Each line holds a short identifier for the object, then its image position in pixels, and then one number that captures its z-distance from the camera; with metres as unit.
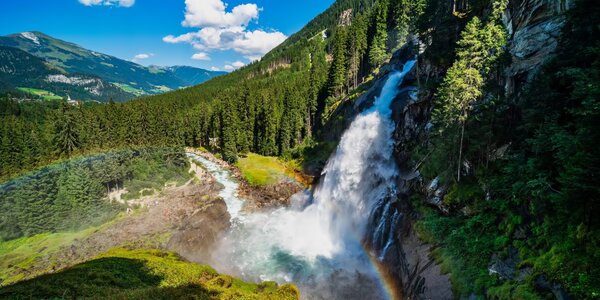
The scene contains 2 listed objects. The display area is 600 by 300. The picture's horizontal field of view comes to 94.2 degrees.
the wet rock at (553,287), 11.59
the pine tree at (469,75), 22.28
